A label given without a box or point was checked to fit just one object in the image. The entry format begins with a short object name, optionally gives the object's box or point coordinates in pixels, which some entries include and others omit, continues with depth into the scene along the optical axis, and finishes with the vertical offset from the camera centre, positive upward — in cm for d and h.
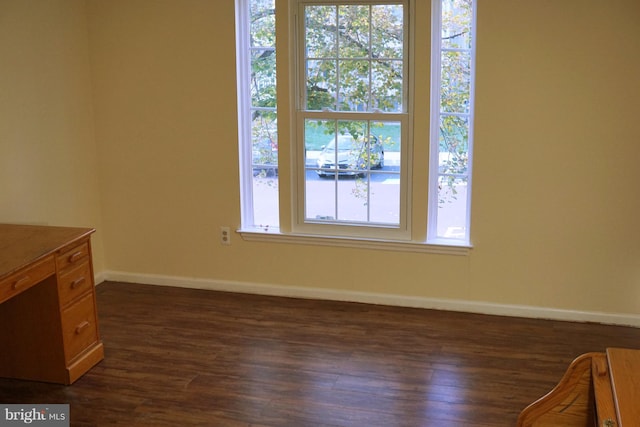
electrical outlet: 497 -96
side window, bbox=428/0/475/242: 438 -18
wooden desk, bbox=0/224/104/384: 358 -107
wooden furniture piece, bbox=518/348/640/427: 226 -95
